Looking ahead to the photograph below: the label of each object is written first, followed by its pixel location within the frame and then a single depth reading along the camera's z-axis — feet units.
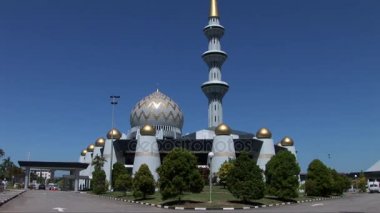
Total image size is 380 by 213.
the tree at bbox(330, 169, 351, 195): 153.69
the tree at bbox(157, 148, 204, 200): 90.58
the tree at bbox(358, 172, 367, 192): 251.39
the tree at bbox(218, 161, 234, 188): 170.81
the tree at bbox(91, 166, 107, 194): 165.05
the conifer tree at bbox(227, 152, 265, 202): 91.30
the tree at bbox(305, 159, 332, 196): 141.49
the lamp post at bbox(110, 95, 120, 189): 185.28
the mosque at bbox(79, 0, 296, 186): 204.74
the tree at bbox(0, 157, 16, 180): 293.76
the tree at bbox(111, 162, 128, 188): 155.43
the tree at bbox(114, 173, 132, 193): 135.13
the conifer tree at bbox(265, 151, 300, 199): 108.27
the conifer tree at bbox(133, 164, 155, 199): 110.01
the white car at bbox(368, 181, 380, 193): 224.74
